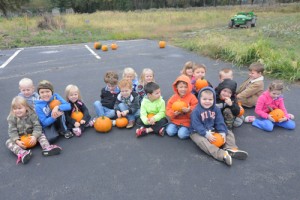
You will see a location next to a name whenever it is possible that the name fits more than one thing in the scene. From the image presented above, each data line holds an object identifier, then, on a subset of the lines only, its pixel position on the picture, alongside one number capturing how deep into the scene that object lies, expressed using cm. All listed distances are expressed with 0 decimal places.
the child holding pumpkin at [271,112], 452
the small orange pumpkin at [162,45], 1384
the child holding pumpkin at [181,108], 420
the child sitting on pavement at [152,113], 440
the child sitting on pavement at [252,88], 507
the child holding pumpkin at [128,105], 481
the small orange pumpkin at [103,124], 456
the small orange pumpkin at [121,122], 477
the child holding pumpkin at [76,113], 449
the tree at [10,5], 3713
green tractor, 2123
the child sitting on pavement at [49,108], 411
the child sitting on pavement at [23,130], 389
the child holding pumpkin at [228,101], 412
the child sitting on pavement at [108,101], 504
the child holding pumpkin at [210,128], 371
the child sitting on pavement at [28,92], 432
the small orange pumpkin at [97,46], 1380
